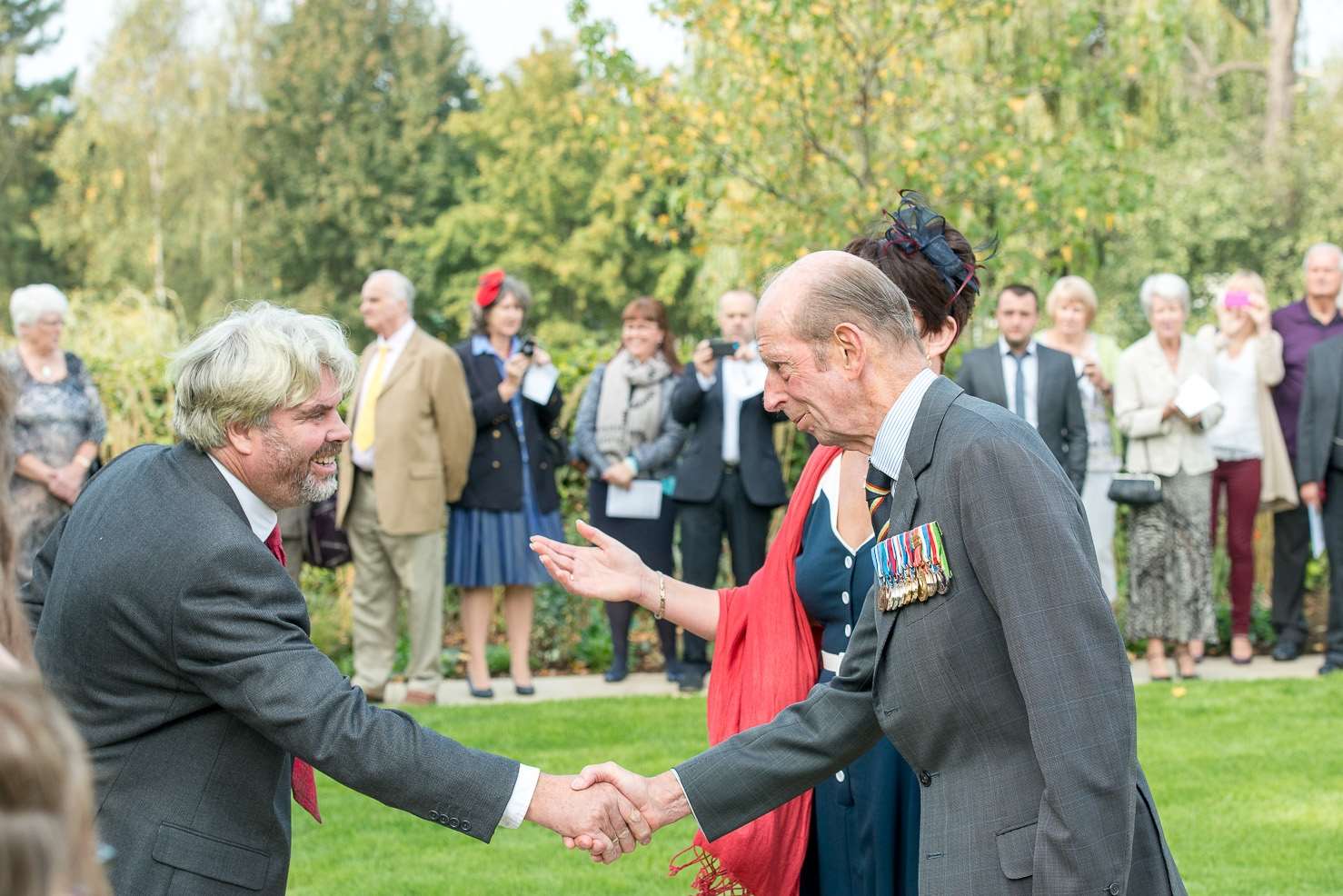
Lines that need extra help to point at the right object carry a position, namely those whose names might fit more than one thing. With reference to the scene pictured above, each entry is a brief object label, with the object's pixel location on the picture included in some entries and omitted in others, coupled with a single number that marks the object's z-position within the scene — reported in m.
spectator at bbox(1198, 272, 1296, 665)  10.26
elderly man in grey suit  2.67
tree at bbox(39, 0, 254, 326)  47.00
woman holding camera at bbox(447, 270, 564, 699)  9.46
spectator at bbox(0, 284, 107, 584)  9.24
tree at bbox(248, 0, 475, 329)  43.62
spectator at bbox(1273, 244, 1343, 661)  10.38
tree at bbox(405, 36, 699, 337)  39.19
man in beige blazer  9.13
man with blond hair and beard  3.20
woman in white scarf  9.71
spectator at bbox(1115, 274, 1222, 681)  9.73
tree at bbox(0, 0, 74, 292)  51.31
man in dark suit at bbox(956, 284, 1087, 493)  9.23
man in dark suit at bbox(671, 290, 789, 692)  9.55
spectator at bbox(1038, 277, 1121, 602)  9.78
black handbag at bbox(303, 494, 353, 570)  9.52
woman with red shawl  3.80
